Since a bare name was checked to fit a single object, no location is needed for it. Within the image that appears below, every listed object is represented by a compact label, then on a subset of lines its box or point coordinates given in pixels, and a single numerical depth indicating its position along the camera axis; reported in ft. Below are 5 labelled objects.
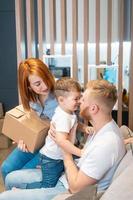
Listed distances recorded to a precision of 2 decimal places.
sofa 4.09
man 4.94
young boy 6.08
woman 7.19
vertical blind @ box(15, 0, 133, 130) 8.76
